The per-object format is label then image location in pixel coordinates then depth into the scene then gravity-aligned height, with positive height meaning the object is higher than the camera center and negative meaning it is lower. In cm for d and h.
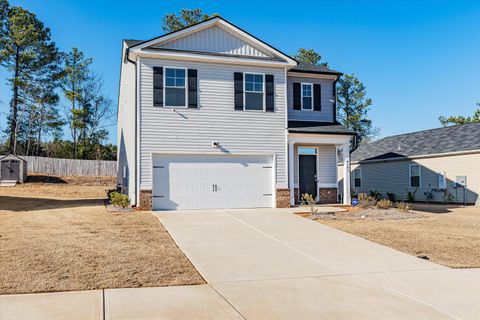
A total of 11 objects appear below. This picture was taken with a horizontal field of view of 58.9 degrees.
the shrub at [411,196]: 2475 -93
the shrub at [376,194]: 2583 -86
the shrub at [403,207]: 1631 -105
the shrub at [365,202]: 1700 -88
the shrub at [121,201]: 1544 -74
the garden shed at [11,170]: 3067 +80
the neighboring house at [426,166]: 2252 +86
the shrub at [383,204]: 1683 -96
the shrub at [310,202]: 1473 -89
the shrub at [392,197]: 2577 -103
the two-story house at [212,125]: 1573 +219
